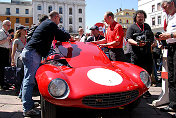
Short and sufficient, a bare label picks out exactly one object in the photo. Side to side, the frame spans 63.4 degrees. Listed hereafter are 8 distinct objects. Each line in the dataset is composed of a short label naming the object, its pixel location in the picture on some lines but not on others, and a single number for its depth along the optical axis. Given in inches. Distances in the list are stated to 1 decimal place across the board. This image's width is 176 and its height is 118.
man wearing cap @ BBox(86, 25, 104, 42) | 173.7
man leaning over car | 94.0
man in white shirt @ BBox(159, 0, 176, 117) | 97.0
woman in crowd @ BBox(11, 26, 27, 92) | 147.9
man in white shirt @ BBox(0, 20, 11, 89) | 161.0
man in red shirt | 124.5
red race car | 69.5
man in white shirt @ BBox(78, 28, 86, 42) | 246.7
